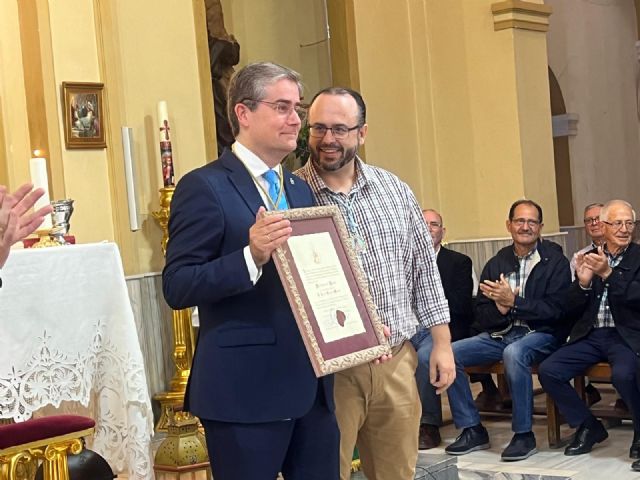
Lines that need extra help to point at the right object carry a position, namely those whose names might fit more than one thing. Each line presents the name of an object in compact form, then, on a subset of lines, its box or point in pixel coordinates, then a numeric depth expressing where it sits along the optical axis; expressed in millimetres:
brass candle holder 5573
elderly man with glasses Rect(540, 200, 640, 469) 5434
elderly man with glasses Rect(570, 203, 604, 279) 7023
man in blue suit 2570
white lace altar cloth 3344
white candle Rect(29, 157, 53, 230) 3949
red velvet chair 3341
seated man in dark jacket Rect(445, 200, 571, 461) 5770
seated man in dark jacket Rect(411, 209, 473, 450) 6418
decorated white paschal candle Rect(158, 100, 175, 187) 5590
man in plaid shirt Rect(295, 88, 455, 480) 3082
